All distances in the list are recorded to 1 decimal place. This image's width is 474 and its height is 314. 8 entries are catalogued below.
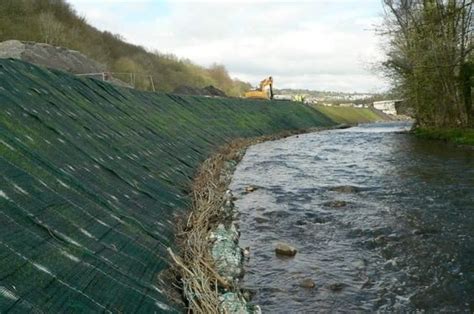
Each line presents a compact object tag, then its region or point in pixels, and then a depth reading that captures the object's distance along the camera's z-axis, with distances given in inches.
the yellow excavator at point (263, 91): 2487.7
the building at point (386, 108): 5218.0
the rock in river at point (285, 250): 373.7
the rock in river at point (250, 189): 642.8
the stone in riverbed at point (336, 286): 304.5
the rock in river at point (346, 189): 608.4
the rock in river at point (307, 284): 309.4
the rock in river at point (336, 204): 528.7
